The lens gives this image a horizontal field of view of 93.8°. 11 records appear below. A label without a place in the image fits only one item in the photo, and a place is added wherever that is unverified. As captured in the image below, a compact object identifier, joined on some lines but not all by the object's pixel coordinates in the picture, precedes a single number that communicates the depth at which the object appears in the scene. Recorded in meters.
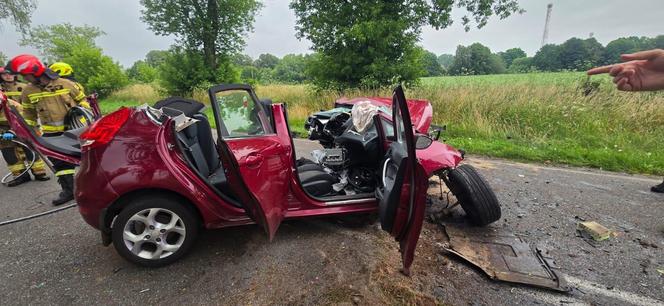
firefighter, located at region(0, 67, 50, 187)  4.61
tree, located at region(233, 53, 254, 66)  17.78
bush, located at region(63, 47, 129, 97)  21.14
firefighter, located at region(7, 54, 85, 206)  3.93
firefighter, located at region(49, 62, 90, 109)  4.60
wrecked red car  2.15
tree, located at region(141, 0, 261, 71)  16.64
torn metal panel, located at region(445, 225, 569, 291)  2.23
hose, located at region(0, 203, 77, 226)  3.33
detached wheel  2.83
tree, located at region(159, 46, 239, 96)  16.39
